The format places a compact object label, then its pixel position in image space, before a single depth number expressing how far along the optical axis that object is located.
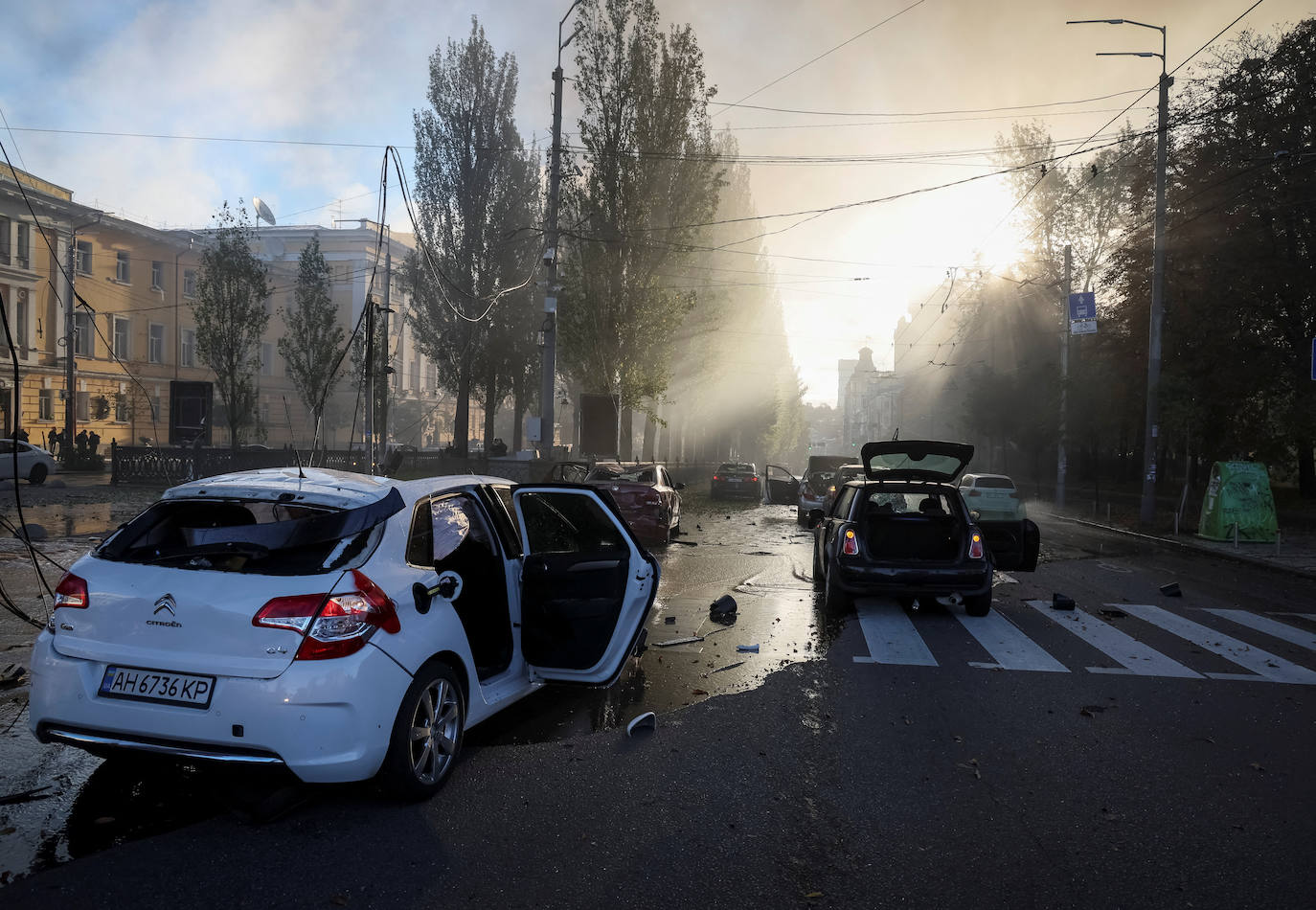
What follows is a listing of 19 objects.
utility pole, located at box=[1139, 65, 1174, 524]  23.95
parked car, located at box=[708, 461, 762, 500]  35.25
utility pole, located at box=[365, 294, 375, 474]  11.60
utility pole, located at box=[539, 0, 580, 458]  23.05
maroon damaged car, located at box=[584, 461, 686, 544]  17.33
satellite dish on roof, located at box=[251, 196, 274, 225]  61.53
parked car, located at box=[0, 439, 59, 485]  27.85
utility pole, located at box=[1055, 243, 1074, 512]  33.66
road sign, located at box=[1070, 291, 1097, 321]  27.22
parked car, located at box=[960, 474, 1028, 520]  19.44
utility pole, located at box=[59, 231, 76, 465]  36.88
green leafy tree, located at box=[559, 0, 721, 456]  30.22
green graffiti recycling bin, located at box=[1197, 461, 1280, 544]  20.00
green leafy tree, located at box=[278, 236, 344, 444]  39.62
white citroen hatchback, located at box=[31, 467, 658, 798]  3.93
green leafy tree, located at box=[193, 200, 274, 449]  35.75
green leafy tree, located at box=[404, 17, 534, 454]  35.81
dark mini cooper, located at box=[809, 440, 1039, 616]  9.81
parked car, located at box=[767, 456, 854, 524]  25.36
